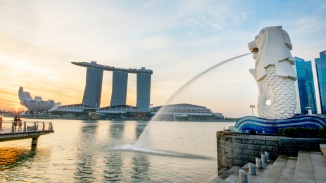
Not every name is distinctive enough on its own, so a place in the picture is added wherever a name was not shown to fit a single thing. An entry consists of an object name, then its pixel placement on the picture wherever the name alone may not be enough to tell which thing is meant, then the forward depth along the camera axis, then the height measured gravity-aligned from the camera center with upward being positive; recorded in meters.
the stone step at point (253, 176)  7.61 -2.02
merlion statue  14.29 +3.46
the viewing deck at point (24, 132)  17.08 -1.38
